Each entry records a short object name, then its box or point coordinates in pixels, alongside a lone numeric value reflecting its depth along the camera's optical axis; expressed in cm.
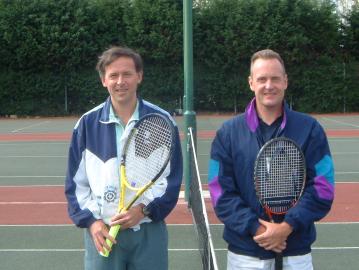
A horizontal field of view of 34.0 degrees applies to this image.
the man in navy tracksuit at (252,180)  292
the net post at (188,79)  764
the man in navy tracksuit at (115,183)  314
